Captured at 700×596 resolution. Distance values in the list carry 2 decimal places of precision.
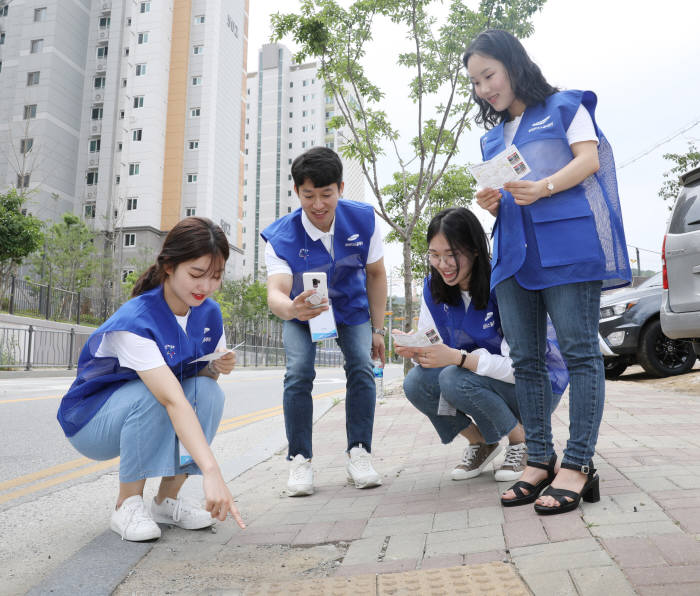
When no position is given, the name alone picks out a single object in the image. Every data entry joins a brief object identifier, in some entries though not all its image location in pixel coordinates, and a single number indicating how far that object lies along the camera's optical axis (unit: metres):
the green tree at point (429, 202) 12.67
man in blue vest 3.16
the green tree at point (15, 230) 19.53
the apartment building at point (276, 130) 90.88
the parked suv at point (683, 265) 5.62
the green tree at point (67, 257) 32.94
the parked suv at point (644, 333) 8.06
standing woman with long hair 2.37
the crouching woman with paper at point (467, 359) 2.98
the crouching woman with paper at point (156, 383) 2.33
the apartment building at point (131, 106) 43.91
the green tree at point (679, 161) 19.89
